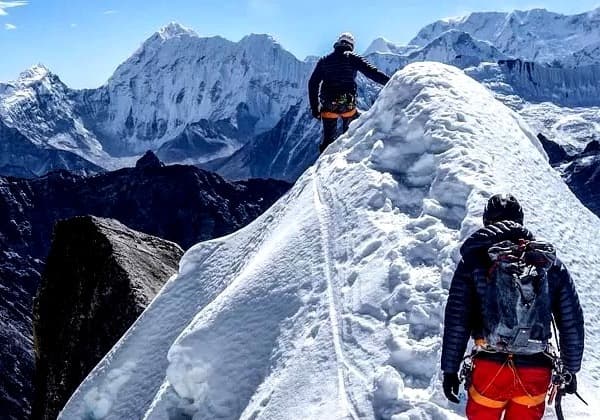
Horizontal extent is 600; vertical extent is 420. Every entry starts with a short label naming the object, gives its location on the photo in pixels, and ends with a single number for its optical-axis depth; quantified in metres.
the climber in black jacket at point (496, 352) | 6.90
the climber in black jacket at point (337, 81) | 17.92
